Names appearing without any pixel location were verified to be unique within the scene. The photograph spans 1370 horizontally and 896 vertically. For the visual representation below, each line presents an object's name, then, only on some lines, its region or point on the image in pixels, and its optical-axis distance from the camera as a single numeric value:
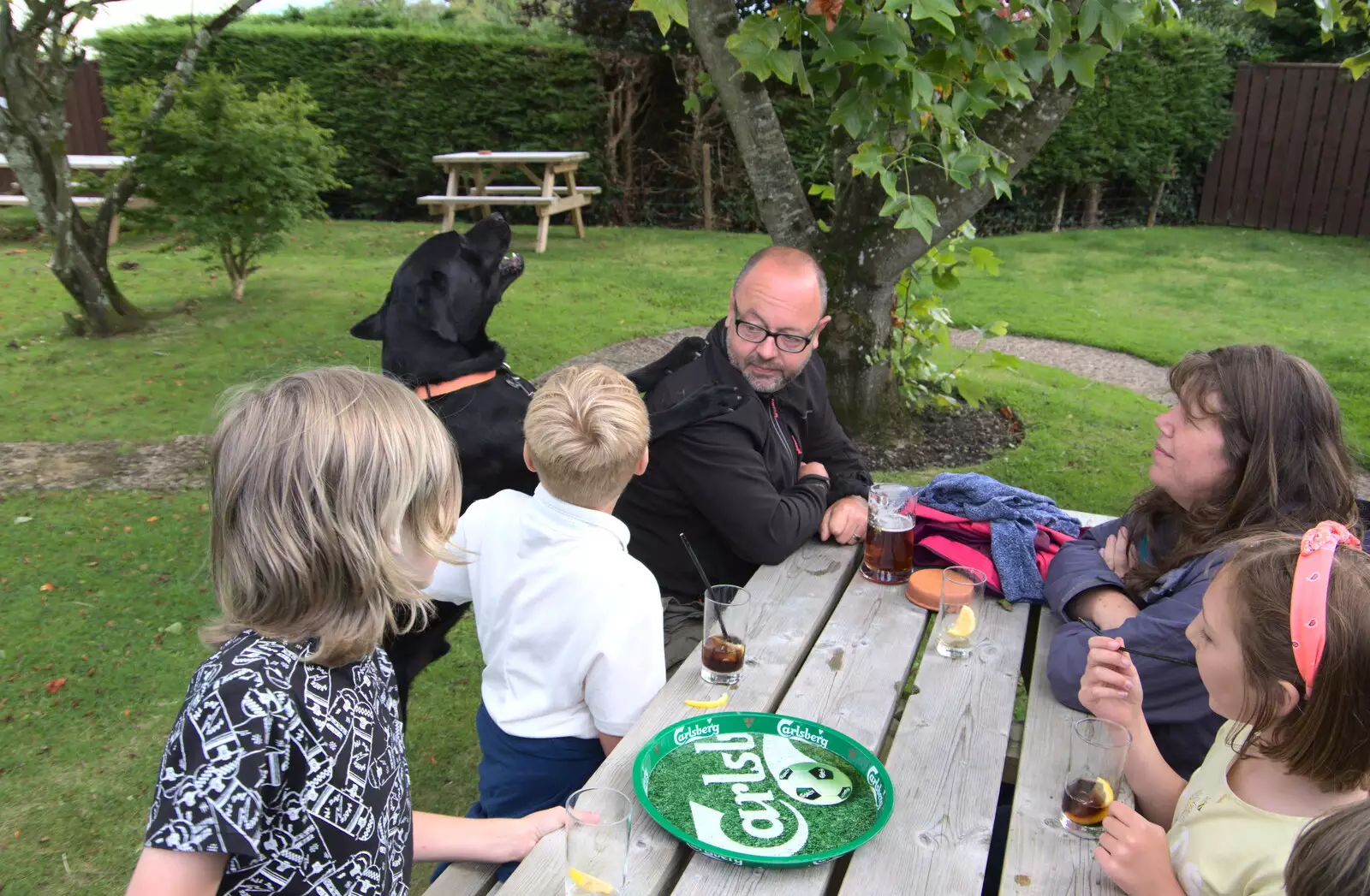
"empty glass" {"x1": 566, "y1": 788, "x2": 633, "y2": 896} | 1.56
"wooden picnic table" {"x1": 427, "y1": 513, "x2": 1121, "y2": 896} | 1.65
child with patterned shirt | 1.36
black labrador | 3.24
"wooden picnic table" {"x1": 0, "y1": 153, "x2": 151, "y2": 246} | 11.12
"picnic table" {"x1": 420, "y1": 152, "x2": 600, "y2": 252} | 11.50
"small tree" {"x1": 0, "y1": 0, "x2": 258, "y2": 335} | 7.02
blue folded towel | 2.70
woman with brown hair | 2.14
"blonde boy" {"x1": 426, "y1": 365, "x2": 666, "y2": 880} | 2.07
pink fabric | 2.78
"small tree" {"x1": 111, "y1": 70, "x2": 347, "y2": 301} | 7.96
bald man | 2.80
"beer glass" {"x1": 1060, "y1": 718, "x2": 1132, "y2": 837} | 1.80
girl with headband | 1.51
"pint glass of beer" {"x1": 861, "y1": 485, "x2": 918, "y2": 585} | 2.70
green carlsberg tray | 1.70
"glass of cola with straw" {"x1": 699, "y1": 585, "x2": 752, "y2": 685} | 2.19
